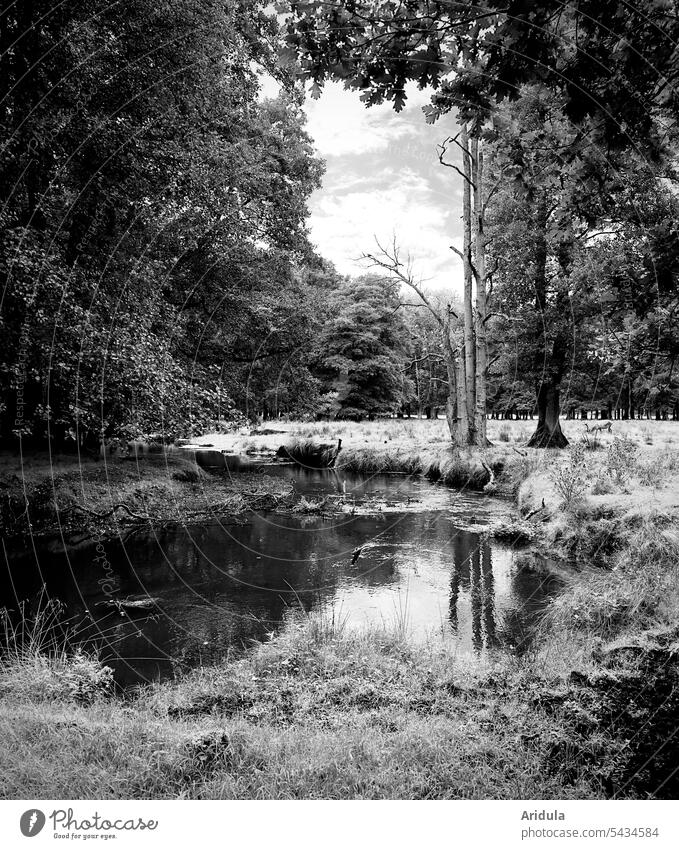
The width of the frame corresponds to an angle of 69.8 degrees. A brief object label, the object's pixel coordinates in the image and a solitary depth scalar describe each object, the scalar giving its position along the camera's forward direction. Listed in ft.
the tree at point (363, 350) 140.97
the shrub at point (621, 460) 38.01
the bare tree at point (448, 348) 66.74
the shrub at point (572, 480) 36.24
